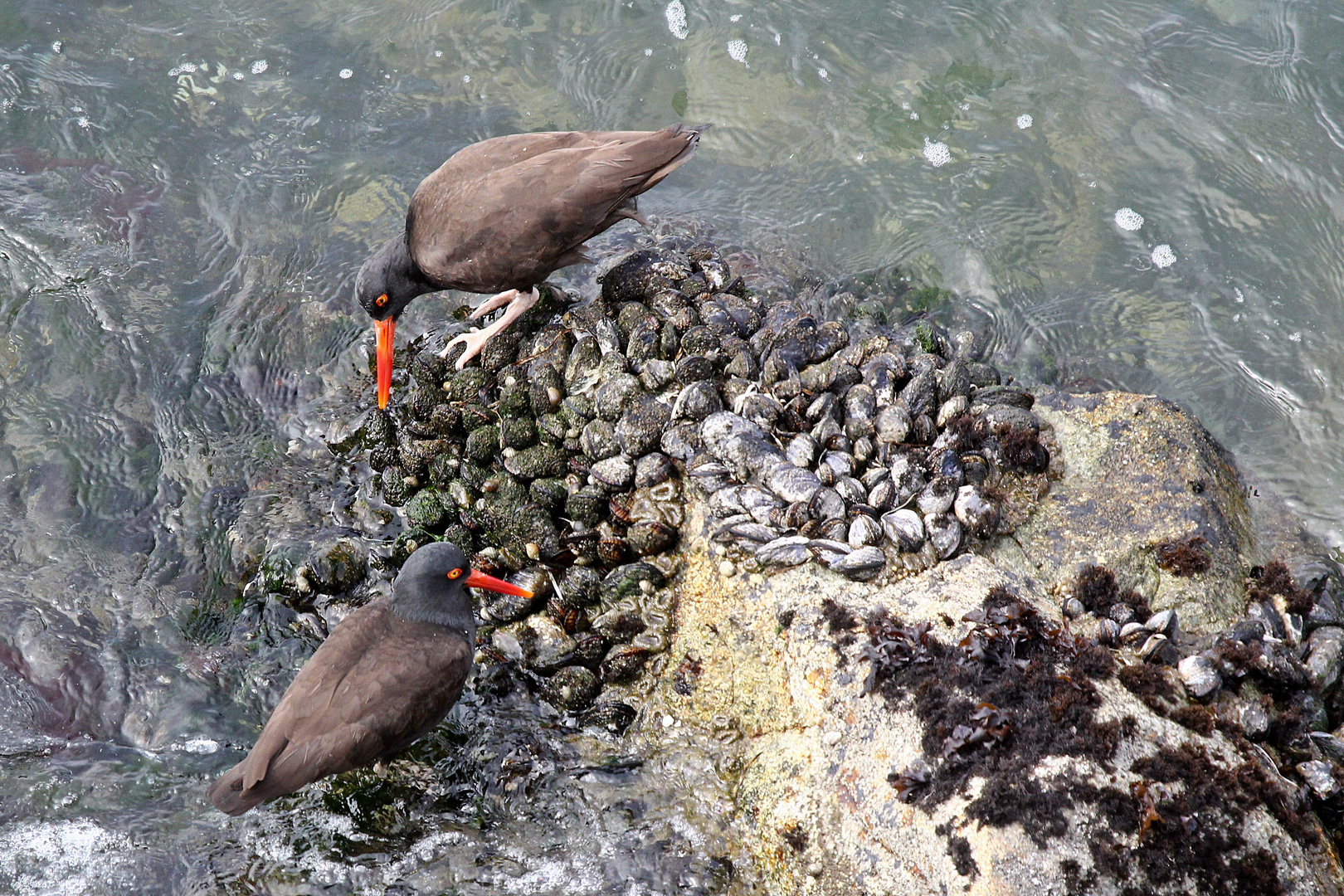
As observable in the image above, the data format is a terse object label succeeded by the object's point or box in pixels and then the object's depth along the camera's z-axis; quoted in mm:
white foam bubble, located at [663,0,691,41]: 14945
